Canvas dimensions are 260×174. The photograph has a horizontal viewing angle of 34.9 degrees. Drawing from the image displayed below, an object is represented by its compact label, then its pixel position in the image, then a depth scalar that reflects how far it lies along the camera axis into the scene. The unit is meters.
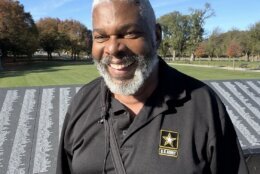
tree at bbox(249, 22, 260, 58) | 59.12
